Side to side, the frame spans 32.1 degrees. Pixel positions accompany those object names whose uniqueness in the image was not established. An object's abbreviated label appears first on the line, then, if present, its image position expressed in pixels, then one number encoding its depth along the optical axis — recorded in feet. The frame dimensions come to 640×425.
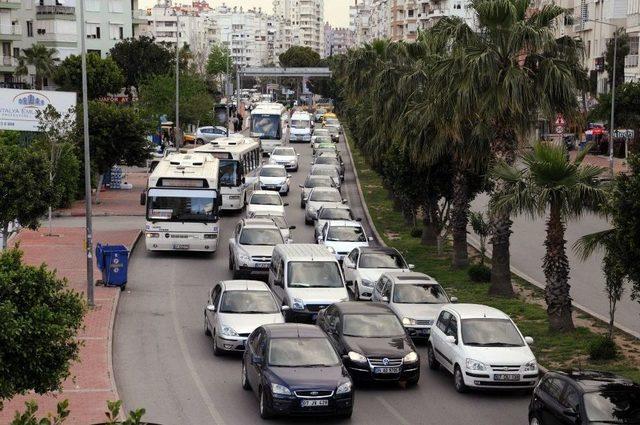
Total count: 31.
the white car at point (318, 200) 147.33
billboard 165.48
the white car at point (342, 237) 114.93
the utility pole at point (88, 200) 91.09
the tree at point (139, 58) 329.11
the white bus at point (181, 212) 117.50
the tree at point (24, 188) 98.78
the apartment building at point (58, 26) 308.40
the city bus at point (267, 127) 250.16
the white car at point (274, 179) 176.86
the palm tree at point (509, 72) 91.09
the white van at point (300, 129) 305.12
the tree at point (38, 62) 296.92
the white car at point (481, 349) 66.90
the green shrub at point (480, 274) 107.04
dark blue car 59.72
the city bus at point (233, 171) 153.99
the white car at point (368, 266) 98.13
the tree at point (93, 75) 296.51
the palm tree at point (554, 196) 78.38
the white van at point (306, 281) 85.87
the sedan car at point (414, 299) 81.51
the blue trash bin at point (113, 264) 102.32
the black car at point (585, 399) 51.08
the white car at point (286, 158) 218.59
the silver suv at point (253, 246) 107.24
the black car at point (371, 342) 68.08
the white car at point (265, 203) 138.92
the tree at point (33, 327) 44.32
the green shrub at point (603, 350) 73.31
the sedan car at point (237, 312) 76.54
